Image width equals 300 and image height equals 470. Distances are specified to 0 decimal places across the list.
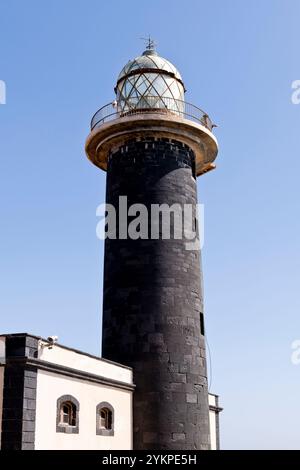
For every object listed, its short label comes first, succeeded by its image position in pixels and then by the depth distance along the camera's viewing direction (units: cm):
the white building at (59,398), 1265
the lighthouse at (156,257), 1722
